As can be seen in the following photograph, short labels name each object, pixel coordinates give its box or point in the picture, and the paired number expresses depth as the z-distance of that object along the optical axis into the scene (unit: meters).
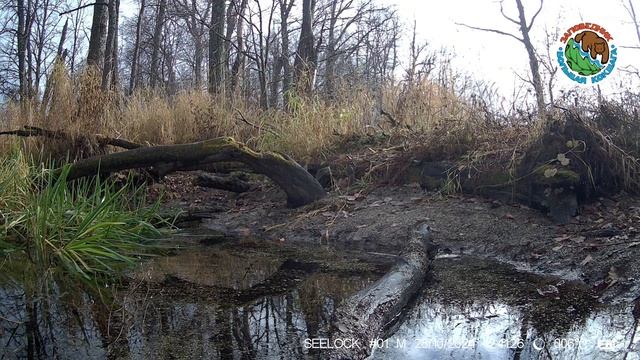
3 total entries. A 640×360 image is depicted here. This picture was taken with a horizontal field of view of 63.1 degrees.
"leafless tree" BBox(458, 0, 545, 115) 14.12
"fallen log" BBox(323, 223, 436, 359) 2.00
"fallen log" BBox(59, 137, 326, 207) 4.98
